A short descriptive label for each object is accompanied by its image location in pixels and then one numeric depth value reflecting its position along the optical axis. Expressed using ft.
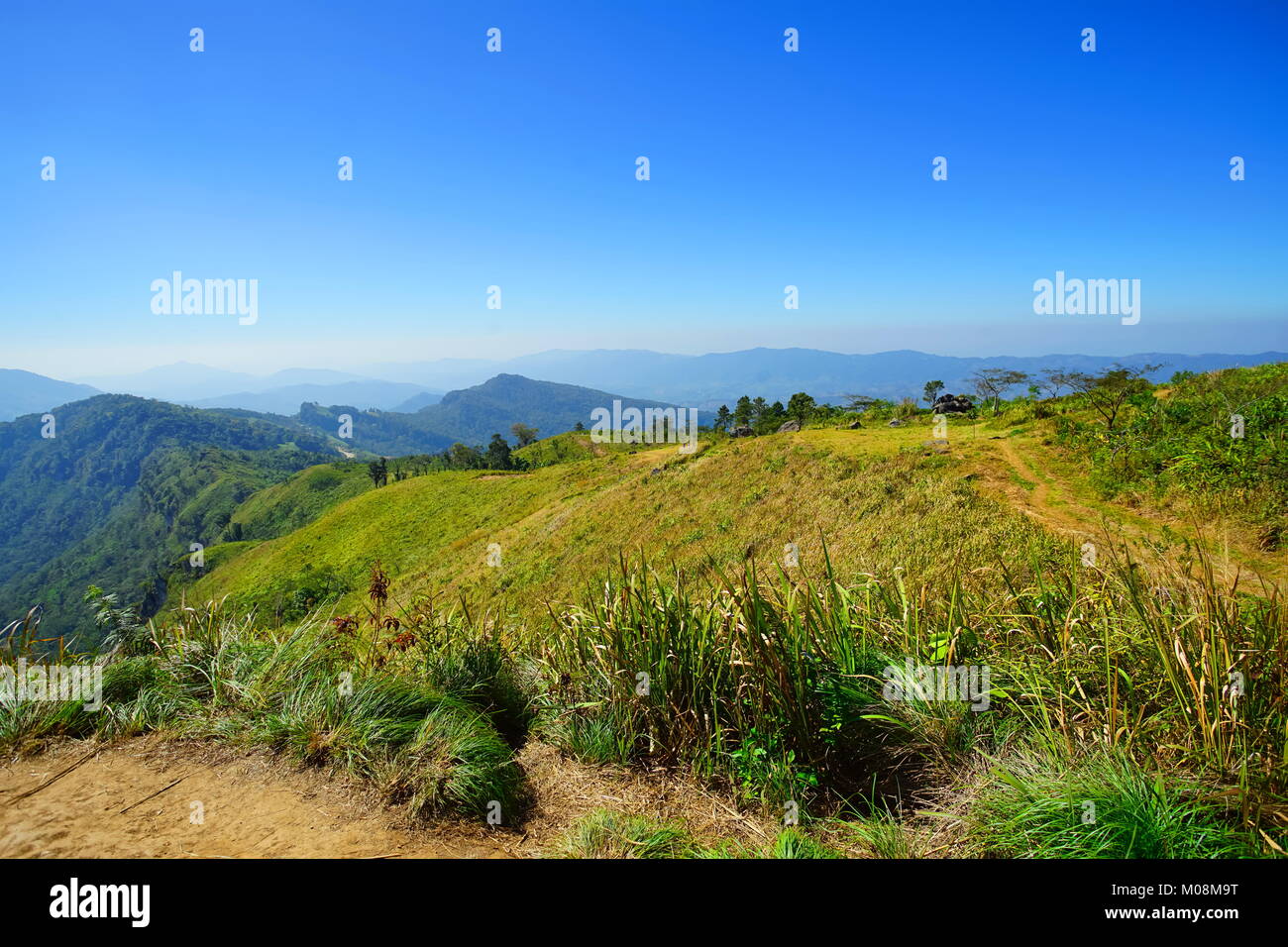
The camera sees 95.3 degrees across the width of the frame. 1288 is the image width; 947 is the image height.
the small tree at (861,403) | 121.86
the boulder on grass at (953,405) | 97.15
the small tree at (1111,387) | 56.44
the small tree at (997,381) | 83.95
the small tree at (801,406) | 155.51
